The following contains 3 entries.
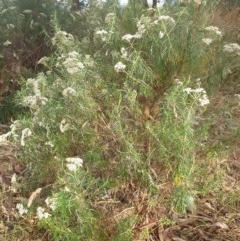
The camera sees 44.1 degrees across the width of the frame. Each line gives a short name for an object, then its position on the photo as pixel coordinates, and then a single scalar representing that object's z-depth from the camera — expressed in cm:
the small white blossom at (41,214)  173
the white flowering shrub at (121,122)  171
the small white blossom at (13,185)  212
